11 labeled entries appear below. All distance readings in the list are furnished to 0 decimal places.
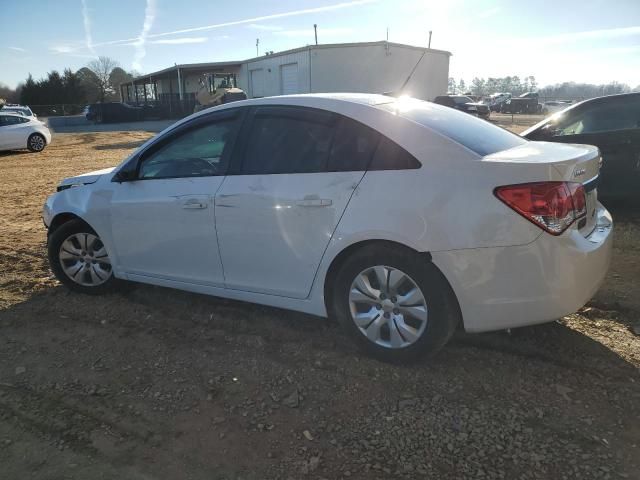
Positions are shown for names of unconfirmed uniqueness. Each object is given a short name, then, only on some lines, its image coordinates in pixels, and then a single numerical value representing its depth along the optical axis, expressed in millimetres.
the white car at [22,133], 17531
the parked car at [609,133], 5773
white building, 29531
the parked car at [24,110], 28662
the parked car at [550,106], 45619
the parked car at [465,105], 27527
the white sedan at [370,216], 2750
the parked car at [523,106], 45844
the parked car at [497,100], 48650
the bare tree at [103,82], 72625
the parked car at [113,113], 40281
